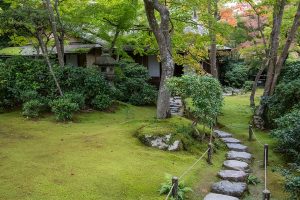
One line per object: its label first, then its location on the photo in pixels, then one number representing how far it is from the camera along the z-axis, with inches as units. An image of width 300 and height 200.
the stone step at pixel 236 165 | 362.6
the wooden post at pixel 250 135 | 499.4
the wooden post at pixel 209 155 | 375.7
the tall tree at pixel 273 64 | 536.3
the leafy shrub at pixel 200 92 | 397.4
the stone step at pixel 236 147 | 446.3
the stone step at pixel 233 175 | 325.7
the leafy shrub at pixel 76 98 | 575.5
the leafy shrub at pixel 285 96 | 452.1
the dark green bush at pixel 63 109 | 533.3
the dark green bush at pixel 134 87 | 737.0
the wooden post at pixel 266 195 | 232.5
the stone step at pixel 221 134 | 514.9
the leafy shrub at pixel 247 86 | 1060.4
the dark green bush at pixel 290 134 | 362.9
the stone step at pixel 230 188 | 293.4
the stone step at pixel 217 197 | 279.7
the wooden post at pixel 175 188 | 247.8
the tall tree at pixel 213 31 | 539.2
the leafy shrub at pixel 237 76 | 1168.8
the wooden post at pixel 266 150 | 366.3
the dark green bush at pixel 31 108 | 551.8
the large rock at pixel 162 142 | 393.5
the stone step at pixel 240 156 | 403.0
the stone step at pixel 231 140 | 484.3
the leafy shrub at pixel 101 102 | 625.6
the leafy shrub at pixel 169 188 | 272.1
